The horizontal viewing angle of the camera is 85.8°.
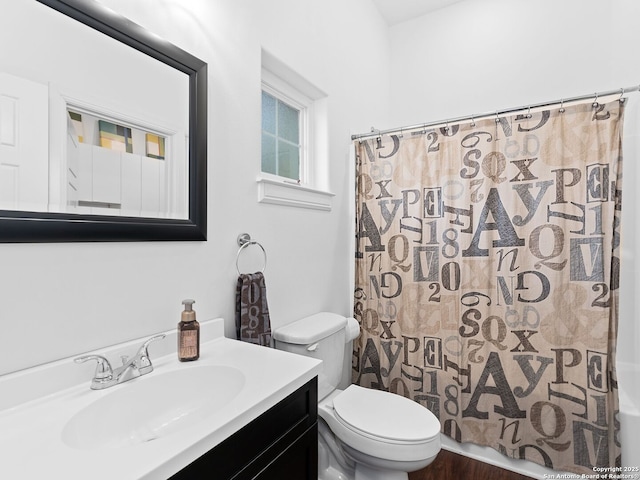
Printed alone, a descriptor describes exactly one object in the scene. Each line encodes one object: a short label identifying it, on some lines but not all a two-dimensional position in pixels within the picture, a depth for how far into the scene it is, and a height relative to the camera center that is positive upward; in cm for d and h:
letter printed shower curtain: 154 -20
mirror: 80 +30
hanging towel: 131 -28
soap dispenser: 105 -30
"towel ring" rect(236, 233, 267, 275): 136 -2
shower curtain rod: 149 +63
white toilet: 128 -73
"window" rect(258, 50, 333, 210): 161 +54
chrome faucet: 89 -36
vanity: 62 -40
